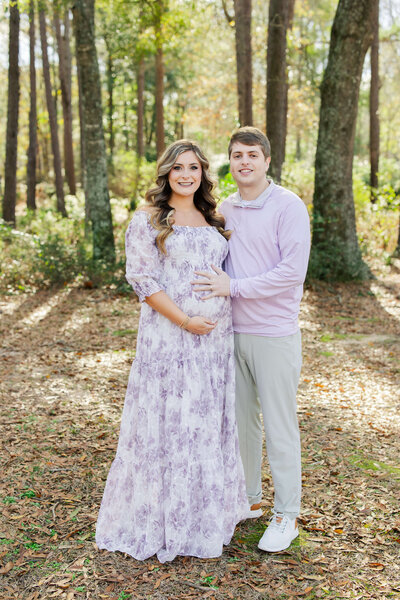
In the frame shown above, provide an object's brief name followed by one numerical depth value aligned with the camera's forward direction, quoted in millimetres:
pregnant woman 3156
